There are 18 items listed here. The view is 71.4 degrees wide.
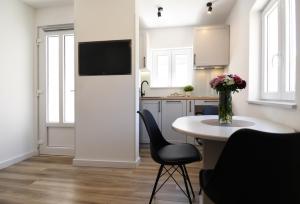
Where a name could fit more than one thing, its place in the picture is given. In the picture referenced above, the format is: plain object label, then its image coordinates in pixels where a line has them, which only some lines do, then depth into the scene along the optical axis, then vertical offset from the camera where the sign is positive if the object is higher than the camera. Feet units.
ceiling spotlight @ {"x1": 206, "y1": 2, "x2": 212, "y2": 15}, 10.98 +5.00
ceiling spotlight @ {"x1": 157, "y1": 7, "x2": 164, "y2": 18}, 11.72 +5.08
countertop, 13.27 +0.07
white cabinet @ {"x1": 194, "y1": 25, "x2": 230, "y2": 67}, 13.42 +3.46
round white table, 4.17 -0.66
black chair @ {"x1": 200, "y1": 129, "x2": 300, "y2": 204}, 2.71 -0.93
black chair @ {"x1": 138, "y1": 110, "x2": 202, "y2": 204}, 5.53 -1.53
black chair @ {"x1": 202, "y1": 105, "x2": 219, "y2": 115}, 9.39 -0.50
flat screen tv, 9.98 +2.02
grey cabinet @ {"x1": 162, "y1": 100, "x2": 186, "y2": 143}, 13.60 -1.04
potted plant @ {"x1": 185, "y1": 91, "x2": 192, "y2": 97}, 15.03 +0.43
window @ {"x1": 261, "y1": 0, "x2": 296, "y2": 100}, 5.78 +1.55
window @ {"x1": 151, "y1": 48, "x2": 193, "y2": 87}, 15.69 +2.43
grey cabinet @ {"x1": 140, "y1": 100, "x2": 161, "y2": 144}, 13.84 -0.73
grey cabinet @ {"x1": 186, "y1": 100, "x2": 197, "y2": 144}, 13.49 -0.52
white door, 12.14 +0.47
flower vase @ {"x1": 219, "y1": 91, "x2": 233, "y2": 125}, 5.59 -0.24
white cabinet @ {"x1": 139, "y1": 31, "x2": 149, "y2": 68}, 15.05 +3.65
